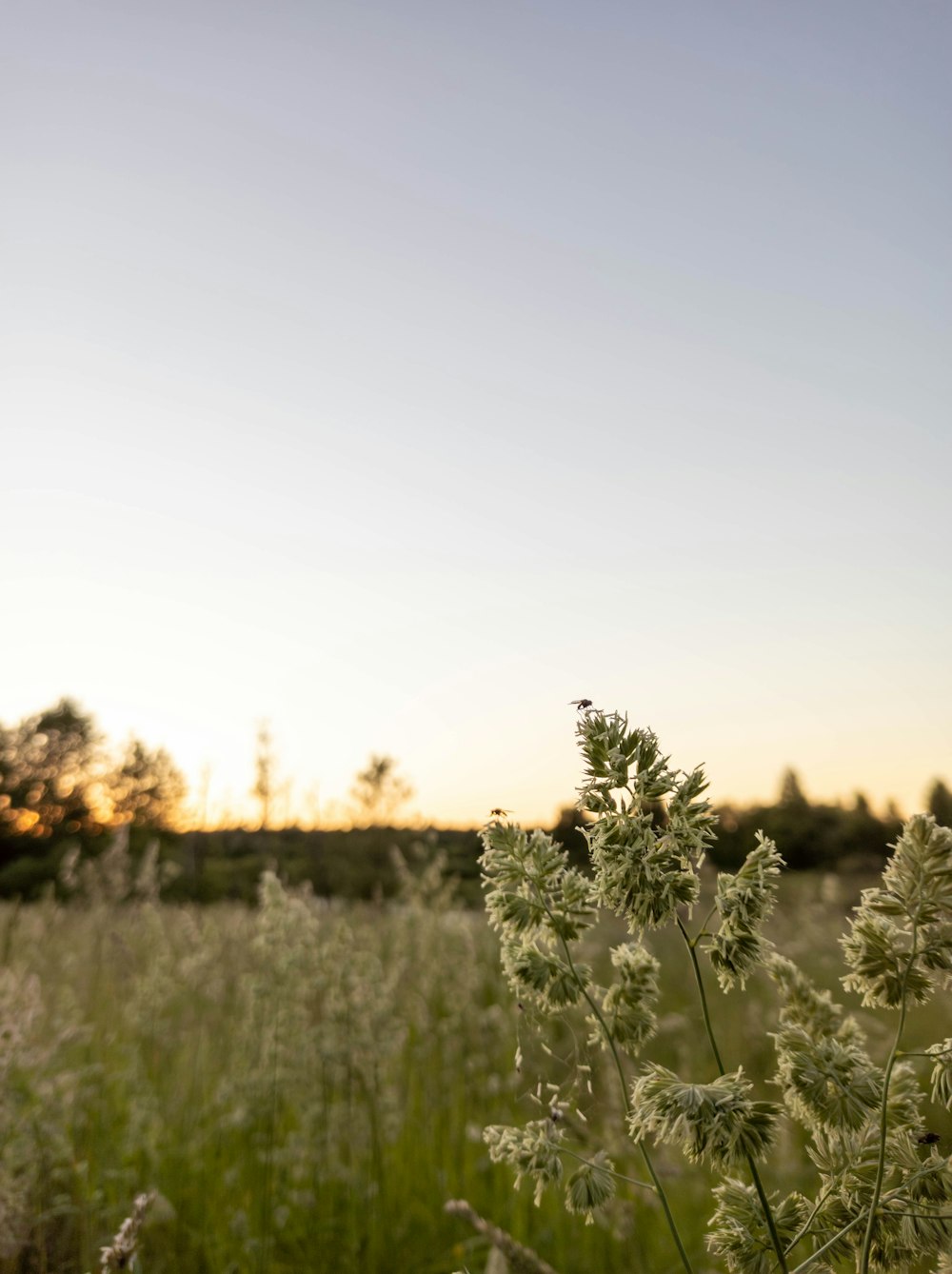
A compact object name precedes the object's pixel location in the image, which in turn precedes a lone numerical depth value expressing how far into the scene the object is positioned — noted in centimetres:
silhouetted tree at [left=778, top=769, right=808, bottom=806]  4684
